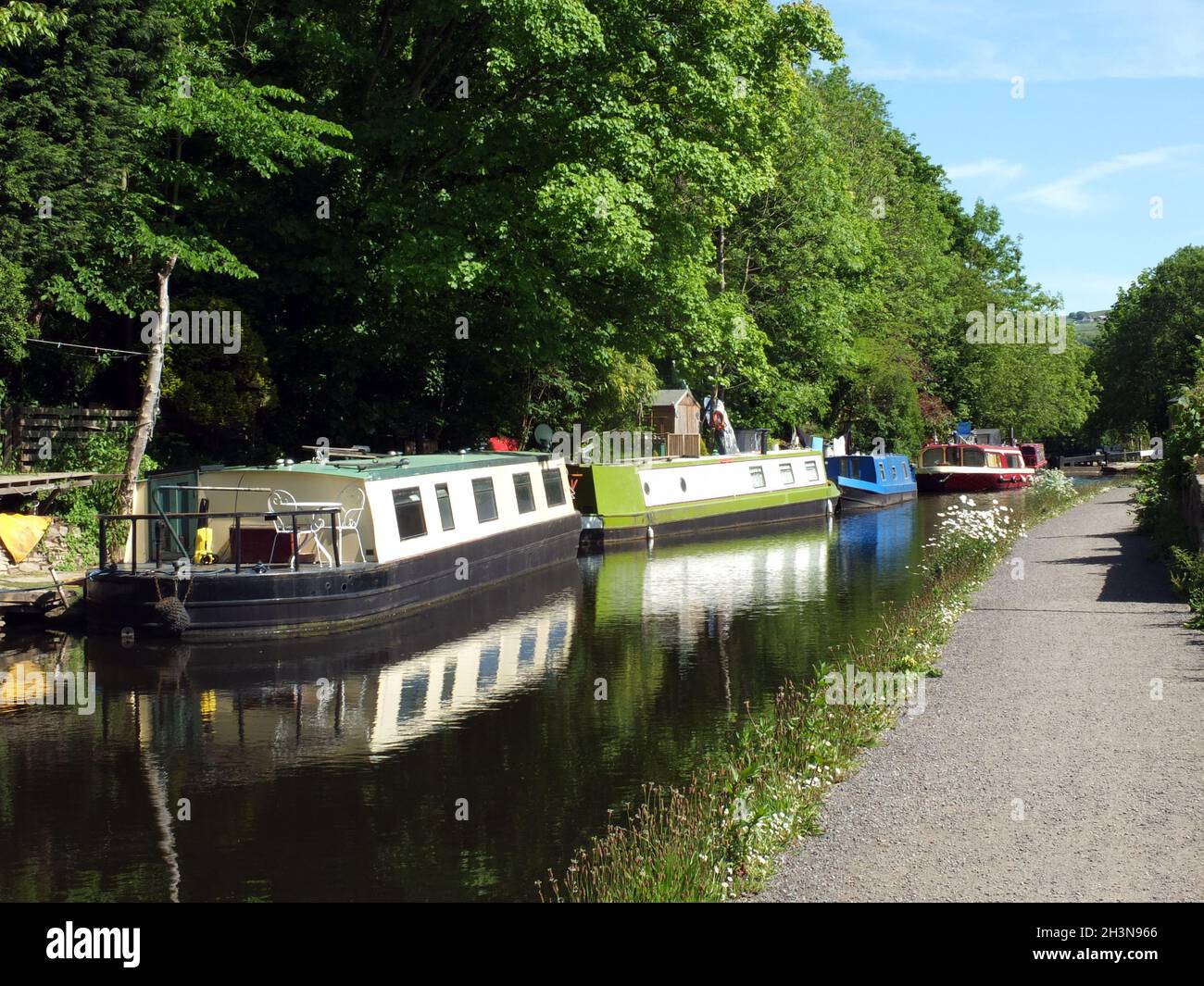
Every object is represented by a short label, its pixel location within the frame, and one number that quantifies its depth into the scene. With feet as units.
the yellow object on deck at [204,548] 66.80
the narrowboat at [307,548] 61.57
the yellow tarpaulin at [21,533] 72.08
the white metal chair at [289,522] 65.10
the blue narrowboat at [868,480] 156.25
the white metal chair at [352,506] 68.69
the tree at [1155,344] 248.32
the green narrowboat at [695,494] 108.68
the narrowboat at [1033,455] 248.11
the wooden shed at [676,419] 151.43
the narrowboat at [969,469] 189.88
